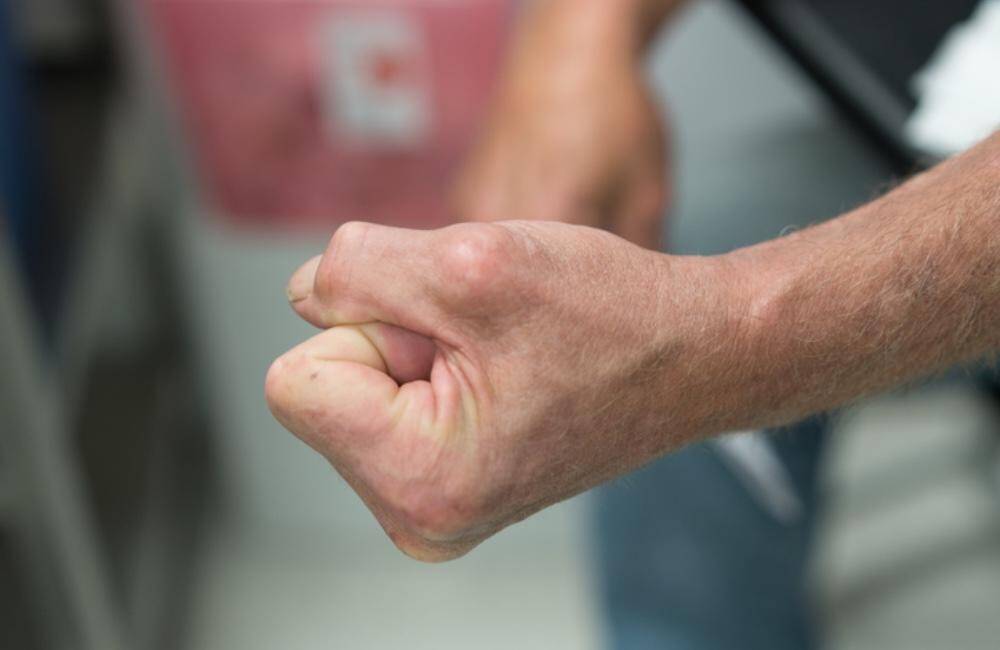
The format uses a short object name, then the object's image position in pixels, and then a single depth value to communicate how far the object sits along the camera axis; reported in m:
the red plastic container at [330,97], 1.52
